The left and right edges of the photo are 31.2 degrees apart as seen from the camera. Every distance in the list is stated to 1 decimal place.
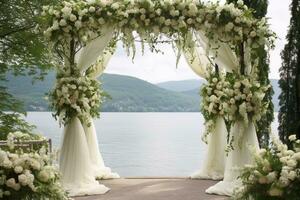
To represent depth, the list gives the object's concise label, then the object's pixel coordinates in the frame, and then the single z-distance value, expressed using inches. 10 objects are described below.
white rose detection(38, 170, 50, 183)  141.1
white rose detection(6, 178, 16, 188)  135.0
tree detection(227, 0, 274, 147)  354.5
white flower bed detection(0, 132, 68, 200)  135.9
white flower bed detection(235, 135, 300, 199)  137.2
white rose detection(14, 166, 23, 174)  137.4
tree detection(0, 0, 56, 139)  386.0
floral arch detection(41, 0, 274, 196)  257.8
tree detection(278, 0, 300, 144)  388.8
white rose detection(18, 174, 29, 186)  135.1
